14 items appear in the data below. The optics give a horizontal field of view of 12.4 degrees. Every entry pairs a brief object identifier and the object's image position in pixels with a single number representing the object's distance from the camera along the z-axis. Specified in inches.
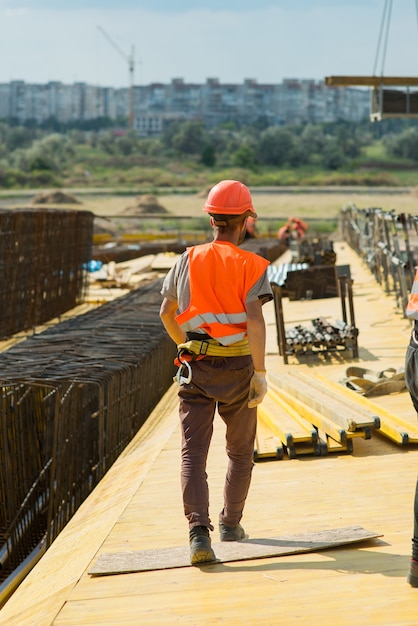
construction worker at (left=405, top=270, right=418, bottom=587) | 338.8
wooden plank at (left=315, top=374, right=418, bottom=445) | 583.7
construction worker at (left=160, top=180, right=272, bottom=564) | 386.0
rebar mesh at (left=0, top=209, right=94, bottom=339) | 1448.9
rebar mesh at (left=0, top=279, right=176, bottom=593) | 651.4
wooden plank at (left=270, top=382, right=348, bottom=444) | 573.6
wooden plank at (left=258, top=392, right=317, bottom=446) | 572.6
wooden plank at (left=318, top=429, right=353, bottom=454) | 580.2
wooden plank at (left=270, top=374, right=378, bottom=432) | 574.2
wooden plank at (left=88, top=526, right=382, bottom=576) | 396.4
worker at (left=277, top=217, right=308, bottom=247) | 2698.3
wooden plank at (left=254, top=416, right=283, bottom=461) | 571.5
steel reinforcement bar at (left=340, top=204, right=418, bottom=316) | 1228.0
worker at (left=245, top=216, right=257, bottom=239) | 2472.4
